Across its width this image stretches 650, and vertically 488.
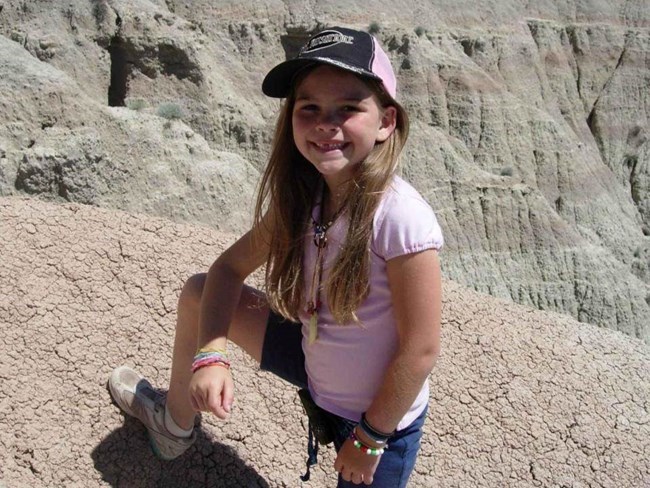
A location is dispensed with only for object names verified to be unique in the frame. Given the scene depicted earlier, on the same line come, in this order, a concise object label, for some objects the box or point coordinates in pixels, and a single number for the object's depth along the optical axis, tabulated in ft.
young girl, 6.02
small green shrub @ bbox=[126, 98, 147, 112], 38.24
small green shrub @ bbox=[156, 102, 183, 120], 37.29
